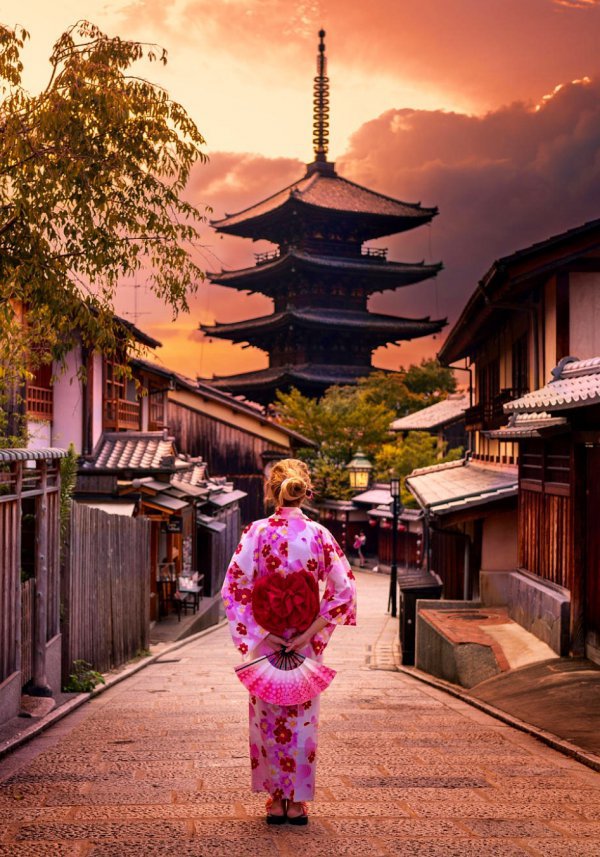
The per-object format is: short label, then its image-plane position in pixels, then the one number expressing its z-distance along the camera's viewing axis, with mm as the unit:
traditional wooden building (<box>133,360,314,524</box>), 35750
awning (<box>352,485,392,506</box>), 37938
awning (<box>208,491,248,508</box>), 24938
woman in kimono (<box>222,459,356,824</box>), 4617
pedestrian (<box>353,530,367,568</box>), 39406
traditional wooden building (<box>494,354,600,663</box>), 9062
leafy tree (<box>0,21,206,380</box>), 7547
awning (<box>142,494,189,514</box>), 17641
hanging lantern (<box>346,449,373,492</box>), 36188
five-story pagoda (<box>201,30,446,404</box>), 49188
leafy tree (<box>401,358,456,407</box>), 52312
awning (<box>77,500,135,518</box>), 17078
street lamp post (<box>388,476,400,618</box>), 22712
